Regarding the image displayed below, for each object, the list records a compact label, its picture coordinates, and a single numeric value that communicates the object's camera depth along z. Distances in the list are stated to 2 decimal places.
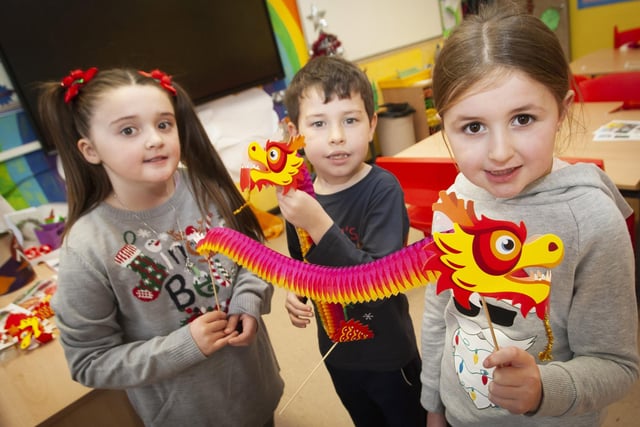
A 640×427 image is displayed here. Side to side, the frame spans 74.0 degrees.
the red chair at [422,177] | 1.51
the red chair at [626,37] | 3.90
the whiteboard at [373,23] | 3.76
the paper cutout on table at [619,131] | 1.89
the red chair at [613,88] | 2.49
